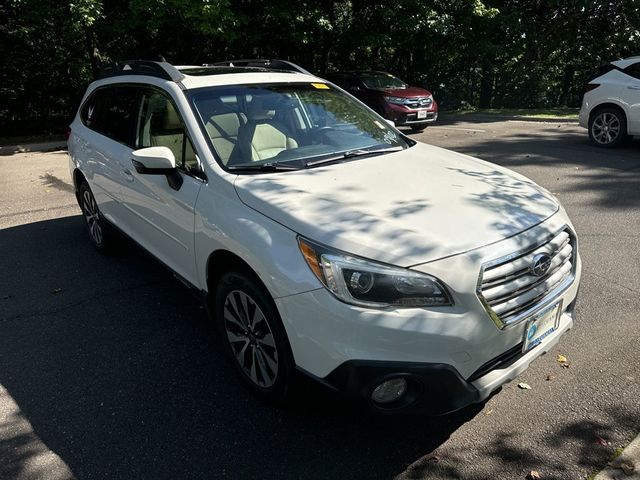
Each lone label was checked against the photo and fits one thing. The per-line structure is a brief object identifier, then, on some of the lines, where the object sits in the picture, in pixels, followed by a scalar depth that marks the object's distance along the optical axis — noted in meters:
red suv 13.45
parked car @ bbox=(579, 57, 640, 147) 8.91
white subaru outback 2.26
